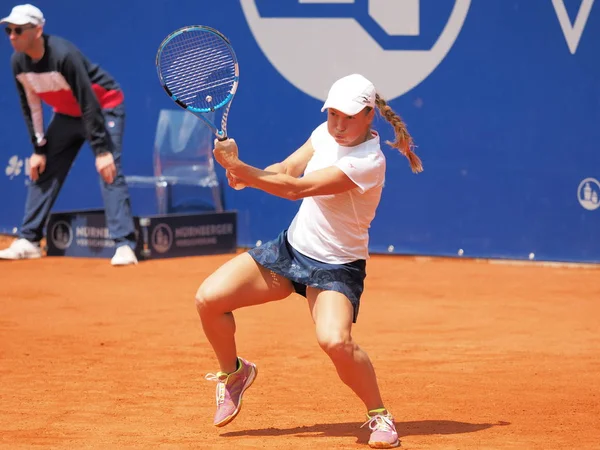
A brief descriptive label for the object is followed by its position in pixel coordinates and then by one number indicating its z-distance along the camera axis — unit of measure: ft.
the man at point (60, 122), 57.57
